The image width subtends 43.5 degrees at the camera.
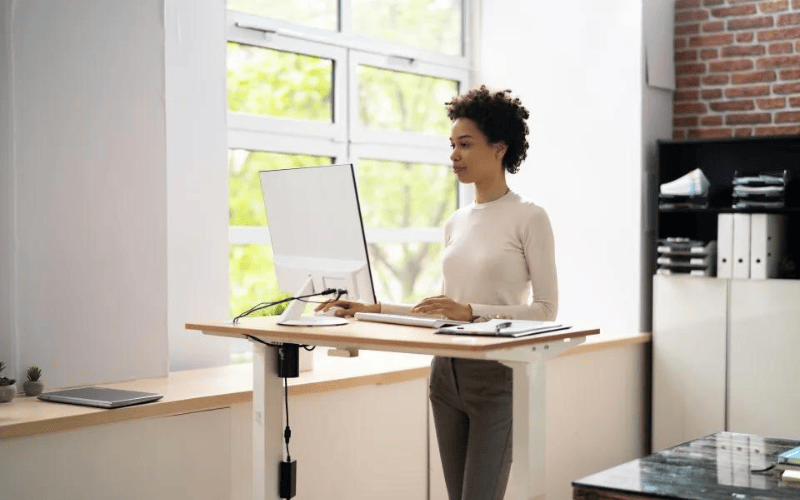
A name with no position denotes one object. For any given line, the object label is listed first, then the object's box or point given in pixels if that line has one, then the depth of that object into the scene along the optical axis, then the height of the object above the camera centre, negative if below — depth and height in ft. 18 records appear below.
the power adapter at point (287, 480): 9.42 -2.44
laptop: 9.87 -1.79
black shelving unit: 16.22 +0.87
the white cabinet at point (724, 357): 15.39 -2.18
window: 14.26 +1.68
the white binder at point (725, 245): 15.71 -0.39
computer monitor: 8.50 -0.11
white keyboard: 8.12 -0.83
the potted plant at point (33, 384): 10.44 -1.70
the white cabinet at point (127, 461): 9.13 -2.35
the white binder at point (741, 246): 15.56 -0.40
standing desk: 7.25 -0.96
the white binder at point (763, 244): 15.43 -0.37
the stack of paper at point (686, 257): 16.02 -0.60
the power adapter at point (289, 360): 9.38 -1.31
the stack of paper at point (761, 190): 15.38 +0.46
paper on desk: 7.54 -0.83
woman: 8.77 -0.53
